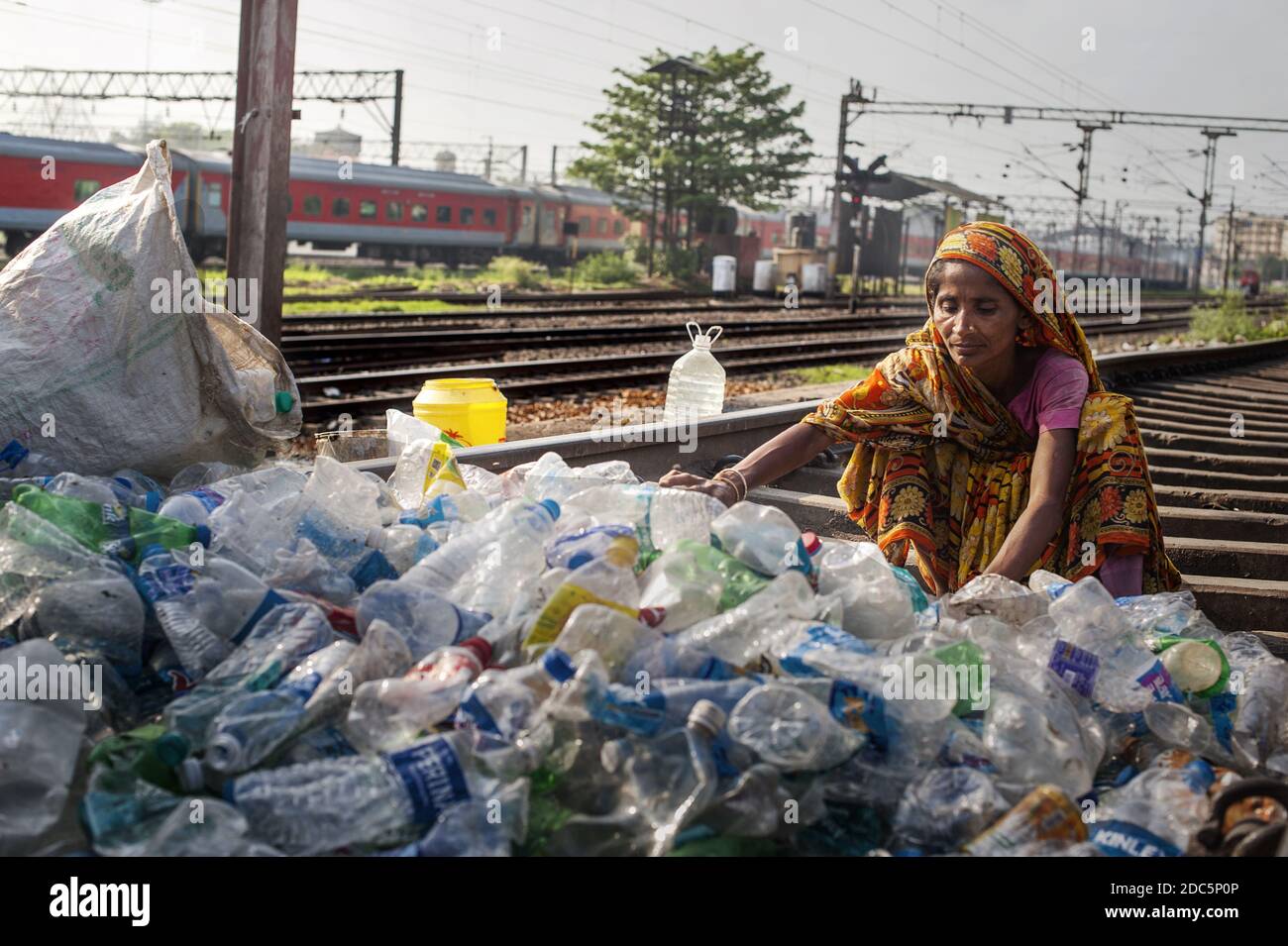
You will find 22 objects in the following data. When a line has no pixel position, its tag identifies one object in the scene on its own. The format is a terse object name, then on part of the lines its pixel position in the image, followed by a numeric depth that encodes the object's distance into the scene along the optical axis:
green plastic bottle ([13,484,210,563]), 2.85
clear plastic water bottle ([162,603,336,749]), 2.25
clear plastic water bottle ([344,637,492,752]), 2.21
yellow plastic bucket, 5.27
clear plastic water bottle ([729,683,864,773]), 2.14
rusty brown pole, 6.54
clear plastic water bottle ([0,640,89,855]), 1.99
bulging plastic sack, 3.71
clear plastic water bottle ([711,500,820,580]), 2.80
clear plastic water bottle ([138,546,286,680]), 2.50
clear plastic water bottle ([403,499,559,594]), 2.83
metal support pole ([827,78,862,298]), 27.91
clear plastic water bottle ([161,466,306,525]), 3.11
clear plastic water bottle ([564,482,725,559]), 3.00
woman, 3.49
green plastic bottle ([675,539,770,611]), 2.71
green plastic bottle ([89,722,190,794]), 2.08
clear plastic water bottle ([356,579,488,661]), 2.56
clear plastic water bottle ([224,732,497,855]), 2.01
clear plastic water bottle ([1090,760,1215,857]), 2.07
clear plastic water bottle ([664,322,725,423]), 6.93
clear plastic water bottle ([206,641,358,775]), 2.10
